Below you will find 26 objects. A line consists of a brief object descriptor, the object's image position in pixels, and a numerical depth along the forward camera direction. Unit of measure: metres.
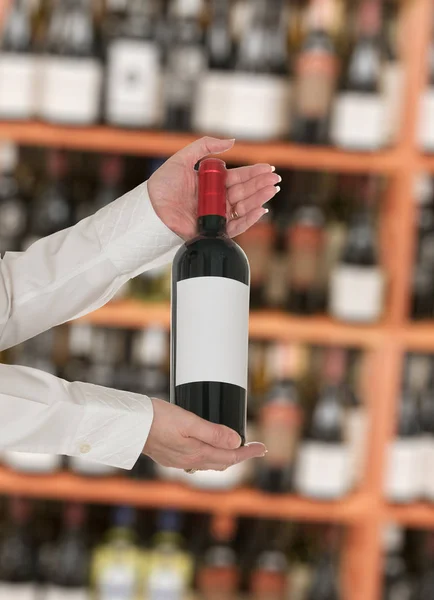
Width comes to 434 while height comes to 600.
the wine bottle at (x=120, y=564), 2.37
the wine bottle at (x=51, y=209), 2.53
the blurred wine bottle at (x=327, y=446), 2.33
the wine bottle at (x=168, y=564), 2.37
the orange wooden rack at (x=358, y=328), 2.28
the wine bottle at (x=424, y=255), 2.48
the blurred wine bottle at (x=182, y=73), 2.37
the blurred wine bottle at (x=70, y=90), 2.25
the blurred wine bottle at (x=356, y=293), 2.31
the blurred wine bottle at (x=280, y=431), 2.41
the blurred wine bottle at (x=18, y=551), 2.48
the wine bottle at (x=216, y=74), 2.28
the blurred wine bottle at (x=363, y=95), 2.27
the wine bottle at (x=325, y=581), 2.53
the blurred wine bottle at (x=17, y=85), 2.25
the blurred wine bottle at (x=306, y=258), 2.43
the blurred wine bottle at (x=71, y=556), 2.45
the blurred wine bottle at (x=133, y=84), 2.26
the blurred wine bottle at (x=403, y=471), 2.35
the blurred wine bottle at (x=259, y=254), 2.43
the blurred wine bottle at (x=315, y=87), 2.35
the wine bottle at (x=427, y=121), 2.30
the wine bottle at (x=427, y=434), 2.37
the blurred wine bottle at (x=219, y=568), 2.44
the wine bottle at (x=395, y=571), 2.56
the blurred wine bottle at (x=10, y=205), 2.51
